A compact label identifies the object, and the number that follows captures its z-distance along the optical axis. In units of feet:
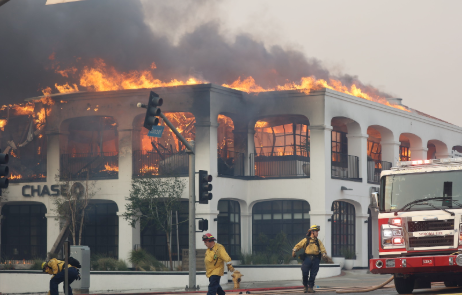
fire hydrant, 76.28
